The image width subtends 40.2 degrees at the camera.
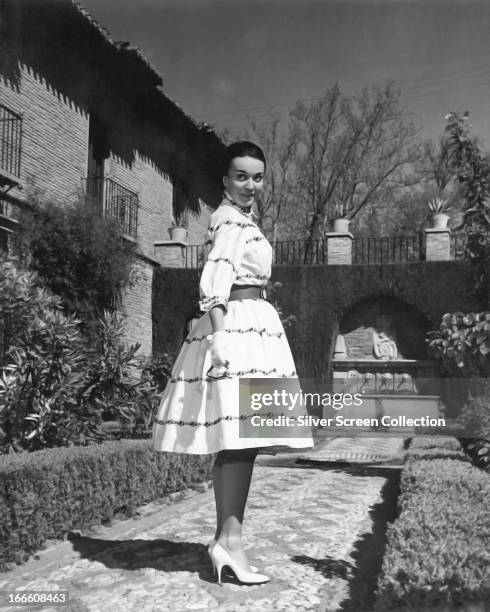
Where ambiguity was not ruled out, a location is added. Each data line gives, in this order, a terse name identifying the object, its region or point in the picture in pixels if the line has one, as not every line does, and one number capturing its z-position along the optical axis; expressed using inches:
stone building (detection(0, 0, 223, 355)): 426.3
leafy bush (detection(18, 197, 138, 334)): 426.6
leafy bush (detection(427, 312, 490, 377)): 206.4
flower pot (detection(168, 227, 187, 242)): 665.0
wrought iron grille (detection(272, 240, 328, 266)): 736.1
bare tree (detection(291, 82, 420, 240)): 969.6
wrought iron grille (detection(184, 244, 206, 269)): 692.7
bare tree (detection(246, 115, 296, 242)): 1018.7
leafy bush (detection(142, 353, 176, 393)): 422.3
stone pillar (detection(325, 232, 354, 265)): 675.4
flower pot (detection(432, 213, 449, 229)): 672.4
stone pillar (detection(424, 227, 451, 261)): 657.6
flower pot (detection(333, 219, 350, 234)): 679.7
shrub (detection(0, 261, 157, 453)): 234.1
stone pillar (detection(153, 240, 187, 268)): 668.1
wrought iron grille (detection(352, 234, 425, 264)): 698.2
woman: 110.3
